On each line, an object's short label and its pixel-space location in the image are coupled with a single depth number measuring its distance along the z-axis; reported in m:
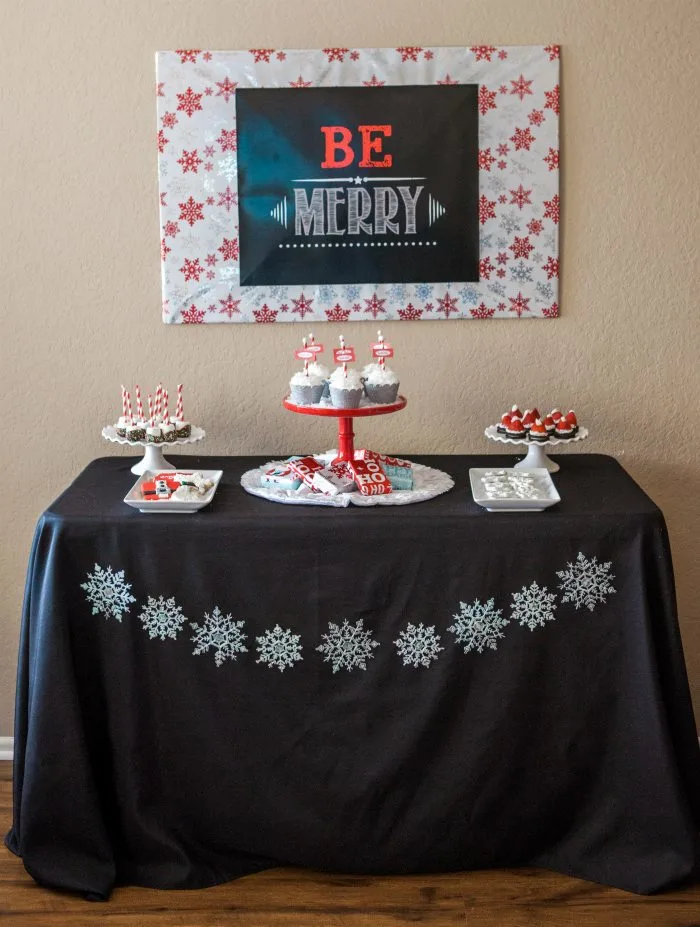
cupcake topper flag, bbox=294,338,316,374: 2.33
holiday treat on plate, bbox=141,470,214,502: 2.21
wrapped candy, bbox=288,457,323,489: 2.29
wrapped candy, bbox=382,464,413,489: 2.31
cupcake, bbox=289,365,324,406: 2.30
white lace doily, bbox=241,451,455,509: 2.22
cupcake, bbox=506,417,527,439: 2.47
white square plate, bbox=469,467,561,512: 2.18
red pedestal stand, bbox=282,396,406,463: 2.28
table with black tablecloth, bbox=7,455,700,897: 2.17
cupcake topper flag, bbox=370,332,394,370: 2.35
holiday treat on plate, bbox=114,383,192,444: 2.45
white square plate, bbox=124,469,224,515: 2.18
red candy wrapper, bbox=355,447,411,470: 2.37
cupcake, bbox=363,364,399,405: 2.31
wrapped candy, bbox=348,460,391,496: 2.25
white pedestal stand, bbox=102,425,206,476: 2.47
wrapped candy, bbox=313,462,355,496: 2.25
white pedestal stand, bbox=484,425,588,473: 2.46
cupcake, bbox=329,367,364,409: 2.26
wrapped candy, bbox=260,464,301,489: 2.31
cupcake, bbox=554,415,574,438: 2.45
